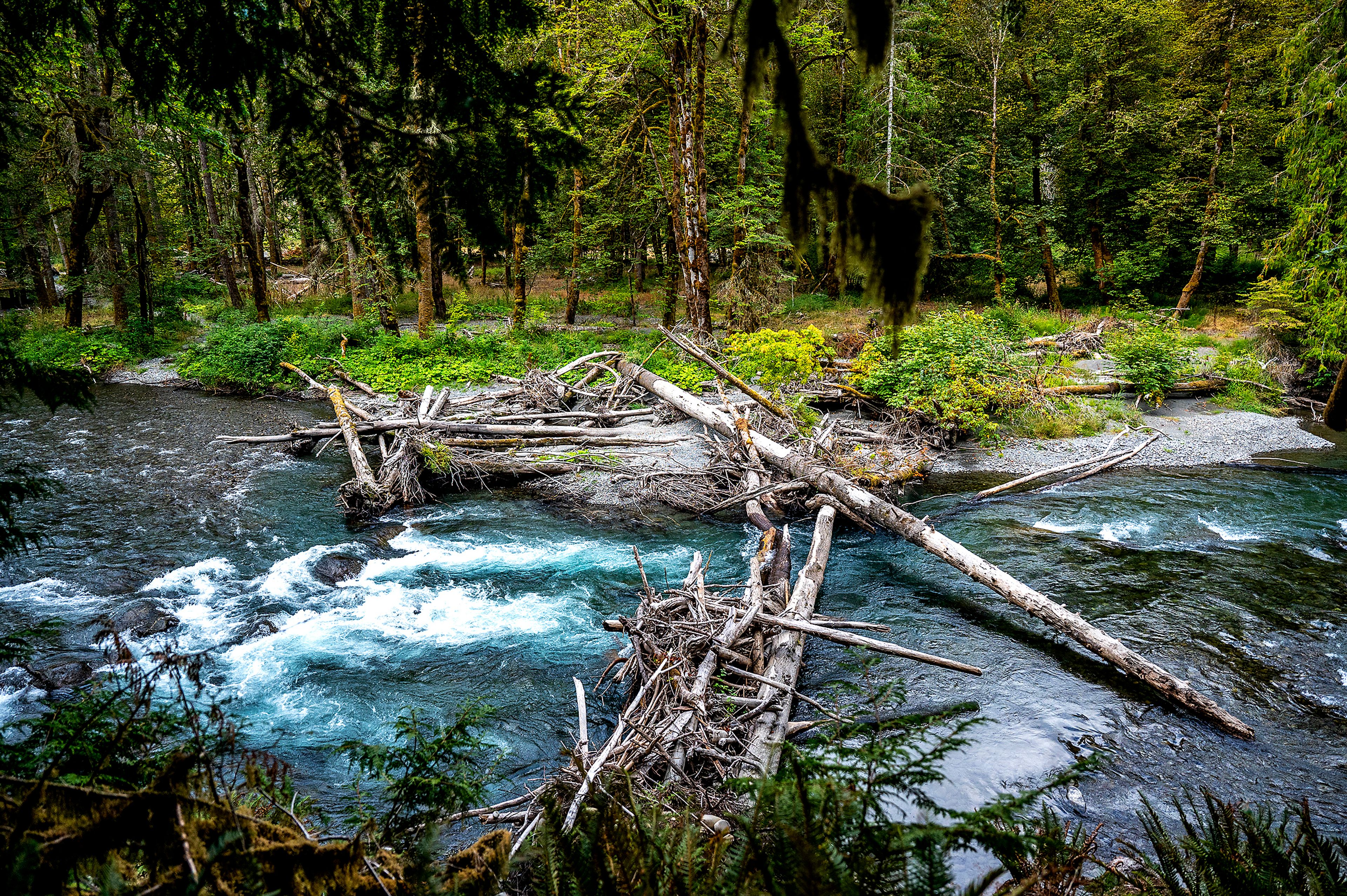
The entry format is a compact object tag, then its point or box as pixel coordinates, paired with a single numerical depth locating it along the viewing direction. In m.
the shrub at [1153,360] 14.52
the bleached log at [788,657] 4.64
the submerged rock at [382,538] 9.10
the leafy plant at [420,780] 2.59
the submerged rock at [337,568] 8.32
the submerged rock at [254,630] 7.02
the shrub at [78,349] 18.84
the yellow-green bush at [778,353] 12.01
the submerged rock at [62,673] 5.95
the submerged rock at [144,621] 6.96
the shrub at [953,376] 12.54
